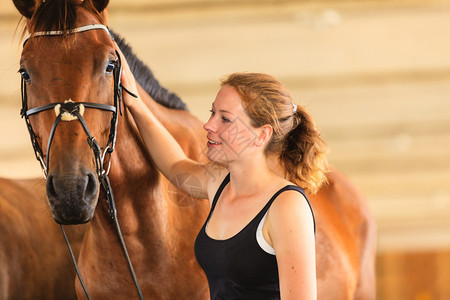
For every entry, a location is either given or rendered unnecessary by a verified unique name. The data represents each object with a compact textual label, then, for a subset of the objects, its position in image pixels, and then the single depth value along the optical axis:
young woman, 5.18
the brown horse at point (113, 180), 5.29
